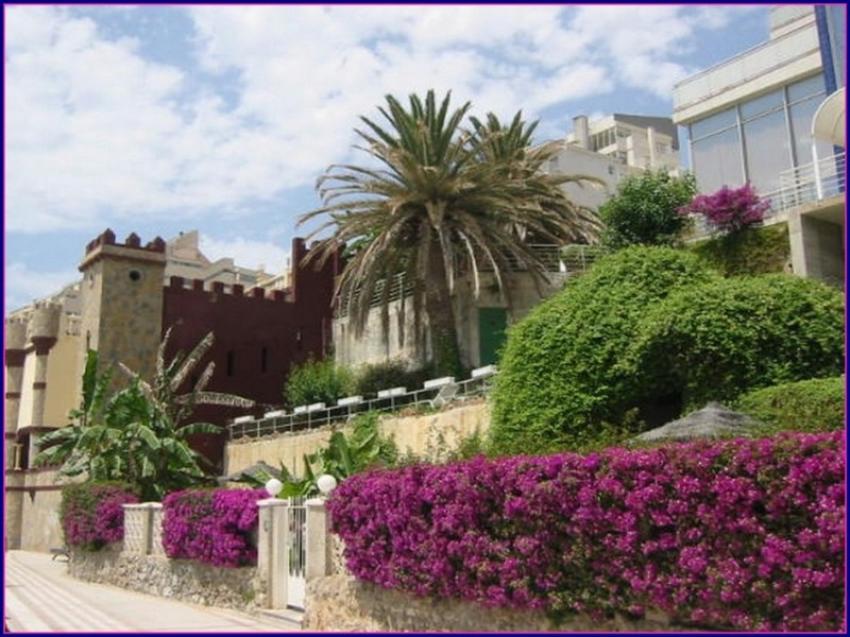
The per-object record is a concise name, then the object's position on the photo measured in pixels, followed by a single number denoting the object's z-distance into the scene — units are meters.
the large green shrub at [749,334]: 13.32
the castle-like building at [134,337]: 29.45
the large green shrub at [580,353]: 15.38
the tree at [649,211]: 21.91
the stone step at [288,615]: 11.82
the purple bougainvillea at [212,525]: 13.45
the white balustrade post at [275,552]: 12.80
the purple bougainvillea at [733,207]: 19.95
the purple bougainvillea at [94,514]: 18.72
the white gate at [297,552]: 12.63
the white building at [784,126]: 18.67
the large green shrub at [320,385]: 27.73
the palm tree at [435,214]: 23.09
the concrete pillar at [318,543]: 11.76
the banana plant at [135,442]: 20.17
